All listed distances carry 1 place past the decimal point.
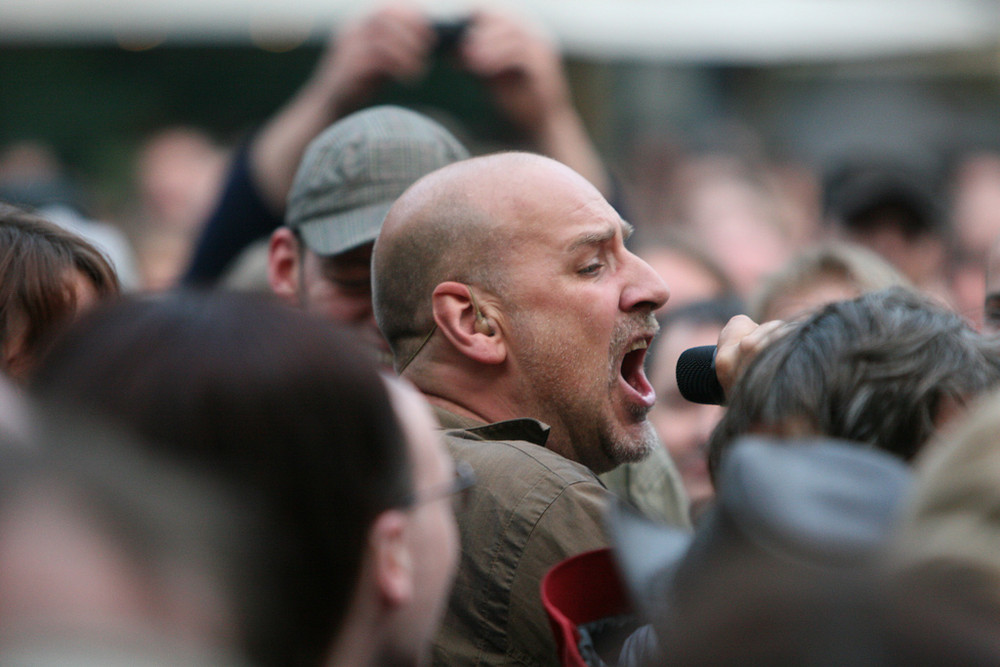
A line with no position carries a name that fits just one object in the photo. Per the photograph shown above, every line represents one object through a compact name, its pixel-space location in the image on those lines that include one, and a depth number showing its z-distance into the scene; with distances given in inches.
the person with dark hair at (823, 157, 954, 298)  404.5
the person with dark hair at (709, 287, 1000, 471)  116.8
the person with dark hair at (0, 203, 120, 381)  162.1
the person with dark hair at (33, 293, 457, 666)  90.7
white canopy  711.1
